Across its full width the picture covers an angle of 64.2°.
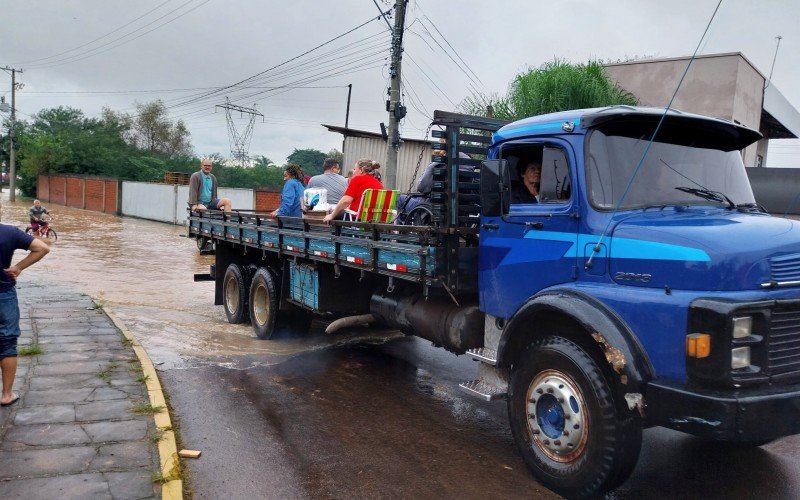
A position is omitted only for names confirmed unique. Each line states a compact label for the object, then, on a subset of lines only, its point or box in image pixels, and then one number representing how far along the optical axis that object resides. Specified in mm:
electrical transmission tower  54534
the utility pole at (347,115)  32528
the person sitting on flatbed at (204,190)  11312
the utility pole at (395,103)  17203
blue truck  3514
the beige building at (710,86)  16562
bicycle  21467
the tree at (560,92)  16988
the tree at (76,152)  47844
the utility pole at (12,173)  52375
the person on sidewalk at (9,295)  5234
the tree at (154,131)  60094
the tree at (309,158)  69000
